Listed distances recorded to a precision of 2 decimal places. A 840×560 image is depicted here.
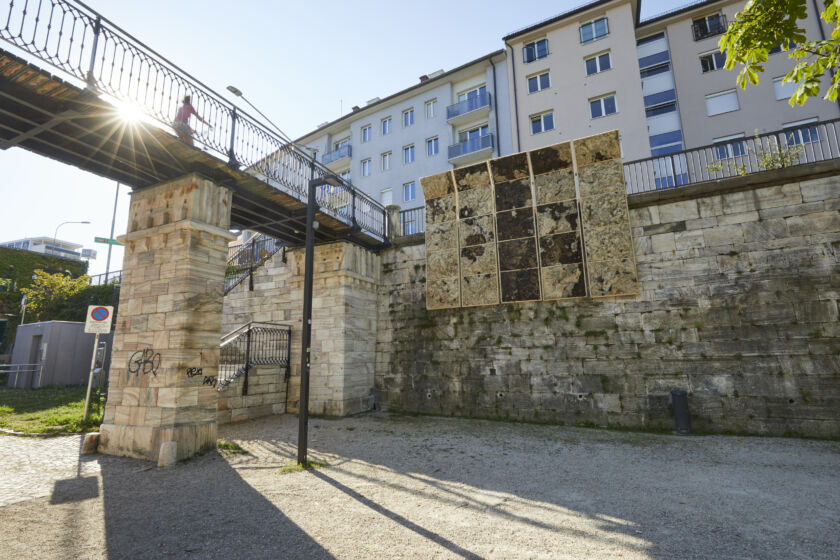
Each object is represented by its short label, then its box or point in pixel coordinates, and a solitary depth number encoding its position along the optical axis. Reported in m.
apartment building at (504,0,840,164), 18.25
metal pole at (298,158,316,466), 6.11
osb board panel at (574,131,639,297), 9.05
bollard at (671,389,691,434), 8.00
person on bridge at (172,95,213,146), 6.37
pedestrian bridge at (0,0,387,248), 4.98
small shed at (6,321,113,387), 15.42
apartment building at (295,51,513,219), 22.34
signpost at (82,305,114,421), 8.57
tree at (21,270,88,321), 20.20
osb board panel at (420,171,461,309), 11.05
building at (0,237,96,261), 85.48
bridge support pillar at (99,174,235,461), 6.52
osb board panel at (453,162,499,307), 10.55
